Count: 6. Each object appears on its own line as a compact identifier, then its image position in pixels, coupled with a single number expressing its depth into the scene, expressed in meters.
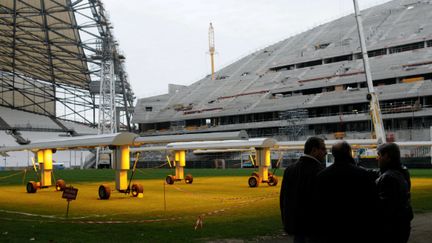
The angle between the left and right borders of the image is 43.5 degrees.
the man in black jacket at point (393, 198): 7.82
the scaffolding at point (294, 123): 100.00
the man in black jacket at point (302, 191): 8.27
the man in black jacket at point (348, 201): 7.27
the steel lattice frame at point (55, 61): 78.81
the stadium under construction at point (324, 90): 92.94
